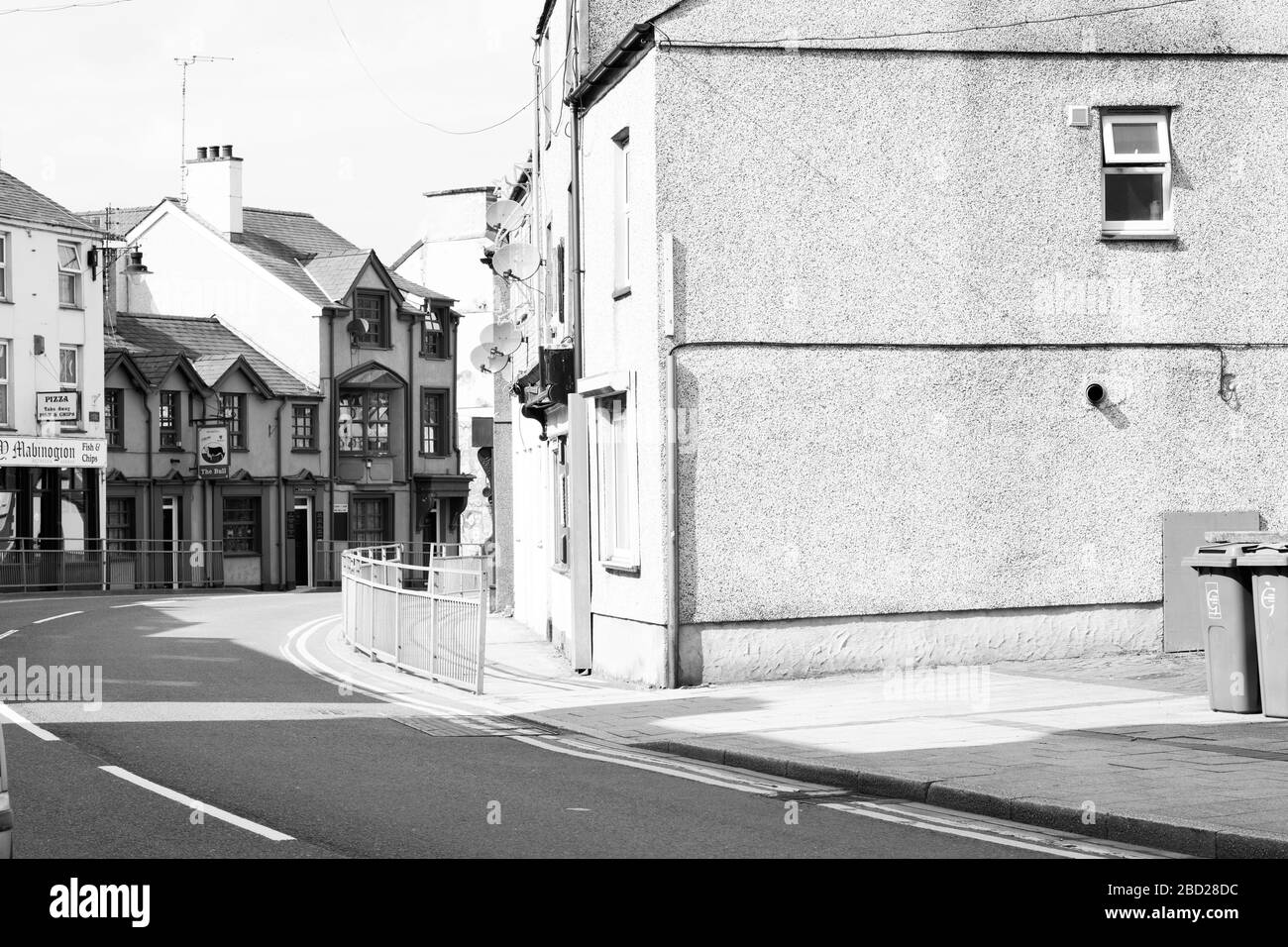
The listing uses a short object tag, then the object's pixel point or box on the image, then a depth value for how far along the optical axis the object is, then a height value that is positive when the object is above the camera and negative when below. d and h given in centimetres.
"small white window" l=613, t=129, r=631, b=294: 1802 +326
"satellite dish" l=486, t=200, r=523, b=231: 2600 +475
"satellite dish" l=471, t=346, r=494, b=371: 2533 +238
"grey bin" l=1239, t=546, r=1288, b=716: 1253 -98
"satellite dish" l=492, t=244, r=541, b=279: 2344 +359
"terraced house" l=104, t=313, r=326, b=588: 4756 +171
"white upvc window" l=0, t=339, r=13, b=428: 4324 +360
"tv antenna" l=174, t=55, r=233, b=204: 5697 +1215
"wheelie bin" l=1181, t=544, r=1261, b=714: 1284 -106
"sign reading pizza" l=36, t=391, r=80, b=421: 4353 +295
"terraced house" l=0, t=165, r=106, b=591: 4322 +353
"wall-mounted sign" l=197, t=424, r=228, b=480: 4850 +189
